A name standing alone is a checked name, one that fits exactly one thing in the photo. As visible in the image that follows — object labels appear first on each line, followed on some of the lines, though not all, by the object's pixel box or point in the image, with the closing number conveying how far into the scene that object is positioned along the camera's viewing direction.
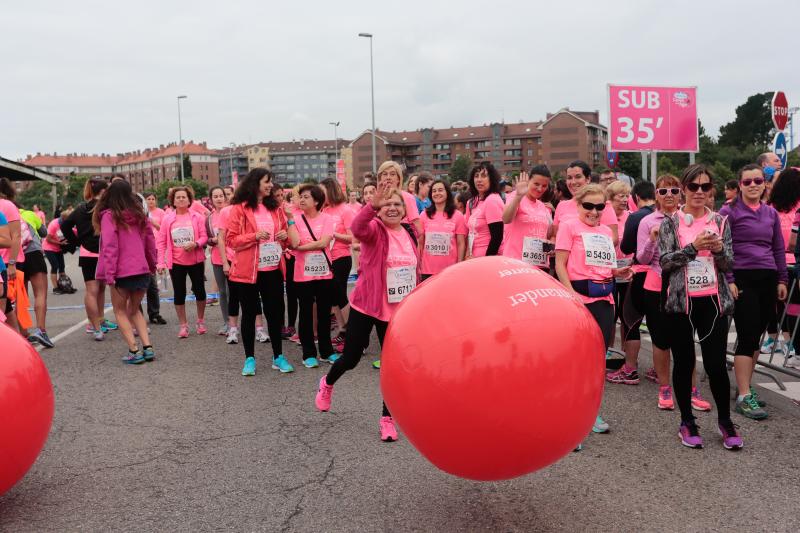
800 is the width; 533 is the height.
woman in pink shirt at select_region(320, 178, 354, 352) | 7.90
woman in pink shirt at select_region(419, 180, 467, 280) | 7.49
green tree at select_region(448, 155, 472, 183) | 119.25
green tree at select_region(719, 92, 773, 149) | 87.94
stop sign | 10.87
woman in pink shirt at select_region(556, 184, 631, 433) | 4.93
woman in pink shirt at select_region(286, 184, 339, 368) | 7.14
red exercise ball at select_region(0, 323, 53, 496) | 3.39
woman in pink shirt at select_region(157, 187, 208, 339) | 9.04
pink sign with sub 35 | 13.51
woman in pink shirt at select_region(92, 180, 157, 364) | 7.34
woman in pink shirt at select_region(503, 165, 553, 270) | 6.16
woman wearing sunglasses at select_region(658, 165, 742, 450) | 4.63
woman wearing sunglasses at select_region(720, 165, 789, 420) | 5.21
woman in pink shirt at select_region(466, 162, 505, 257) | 6.76
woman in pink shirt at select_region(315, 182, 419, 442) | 4.81
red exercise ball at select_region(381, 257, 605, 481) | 2.83
